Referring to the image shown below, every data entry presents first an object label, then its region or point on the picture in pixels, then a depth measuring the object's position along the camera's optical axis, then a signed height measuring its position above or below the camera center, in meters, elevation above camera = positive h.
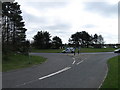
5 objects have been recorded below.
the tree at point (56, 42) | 94.74 +2.54
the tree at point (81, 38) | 125.31 +6.07
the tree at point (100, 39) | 137.45 +5.43
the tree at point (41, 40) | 88.56 +3.35
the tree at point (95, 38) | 138.12 +6.63
